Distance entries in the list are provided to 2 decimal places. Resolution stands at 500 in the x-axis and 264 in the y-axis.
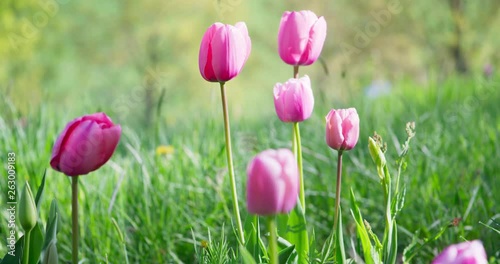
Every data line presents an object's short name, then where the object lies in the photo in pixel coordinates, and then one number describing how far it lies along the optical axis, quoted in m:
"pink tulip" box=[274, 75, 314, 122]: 1.91
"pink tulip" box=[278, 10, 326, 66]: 1.95
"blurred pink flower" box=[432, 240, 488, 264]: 1.70
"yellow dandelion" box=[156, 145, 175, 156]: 2.91
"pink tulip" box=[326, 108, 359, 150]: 1.91
